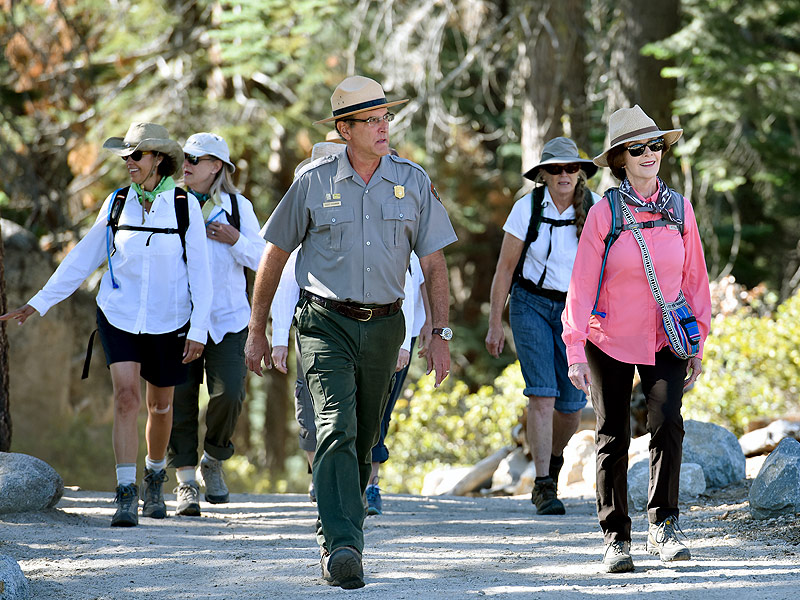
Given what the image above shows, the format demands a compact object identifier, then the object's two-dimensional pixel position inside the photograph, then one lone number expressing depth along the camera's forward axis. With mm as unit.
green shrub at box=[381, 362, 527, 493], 25437
